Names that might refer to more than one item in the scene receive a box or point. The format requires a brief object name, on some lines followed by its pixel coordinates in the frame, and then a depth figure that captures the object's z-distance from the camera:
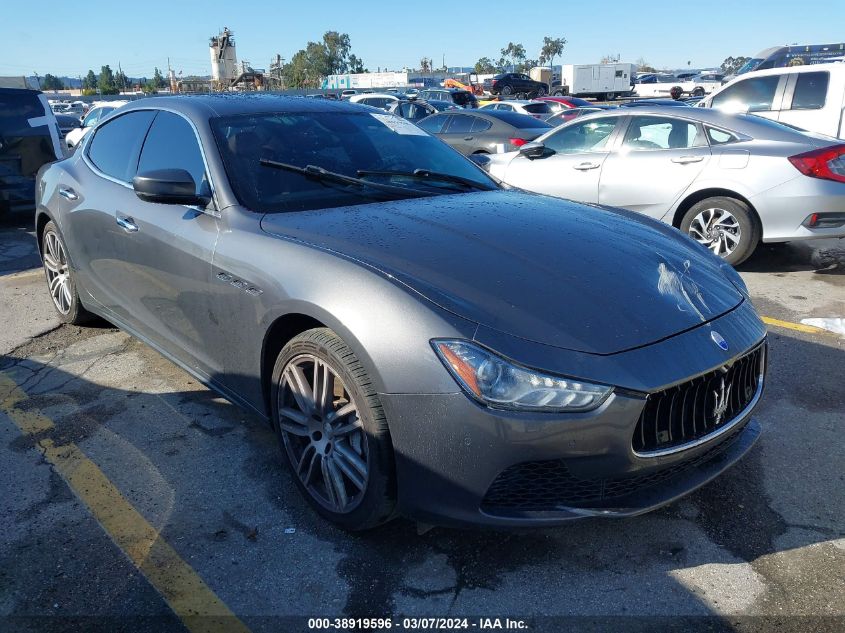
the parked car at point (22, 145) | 9.16
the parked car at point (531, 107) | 20.52
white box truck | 46.53
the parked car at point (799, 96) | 9.98
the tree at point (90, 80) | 116.42
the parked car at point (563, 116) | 14.84
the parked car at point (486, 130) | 11.97
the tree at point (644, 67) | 108.40
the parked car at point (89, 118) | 13.71
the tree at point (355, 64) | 100.46
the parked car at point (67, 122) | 22.63
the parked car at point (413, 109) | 19.66
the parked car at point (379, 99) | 22.67
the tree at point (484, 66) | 108.81
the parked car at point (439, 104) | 21.12
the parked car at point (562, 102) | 23.23
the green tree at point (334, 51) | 97.38
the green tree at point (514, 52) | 107.81
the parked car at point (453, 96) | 29.00
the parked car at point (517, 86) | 44.06
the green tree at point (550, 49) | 107.00
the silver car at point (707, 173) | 6.16
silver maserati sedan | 2.24
